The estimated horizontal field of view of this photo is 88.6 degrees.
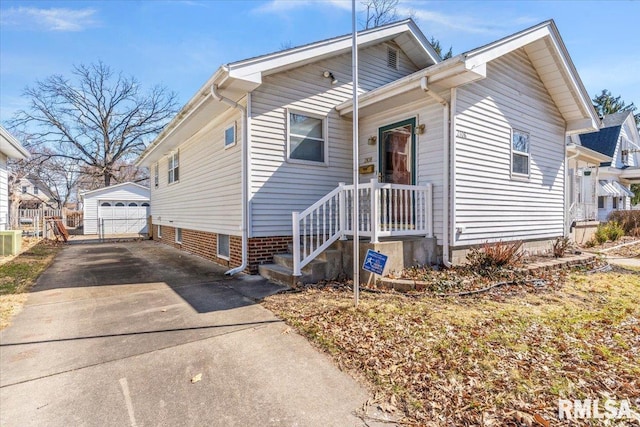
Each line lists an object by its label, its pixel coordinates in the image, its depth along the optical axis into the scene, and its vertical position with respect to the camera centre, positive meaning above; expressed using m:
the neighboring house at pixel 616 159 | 19.02 +3.16
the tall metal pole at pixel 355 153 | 4.53 +0.79
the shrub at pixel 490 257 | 6.40 -0.93
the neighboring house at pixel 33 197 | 37.62 +2.23
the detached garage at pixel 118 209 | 20.98 +0.10
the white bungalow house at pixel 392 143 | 6.29 +1.53
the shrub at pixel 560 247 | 8.00 -0.94
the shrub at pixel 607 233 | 12.33 -0.94
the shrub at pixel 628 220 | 14.95 -0.51
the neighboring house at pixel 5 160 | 10.56 +1.83
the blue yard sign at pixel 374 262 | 4.84 -0.78
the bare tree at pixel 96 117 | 27.72 +8.34
